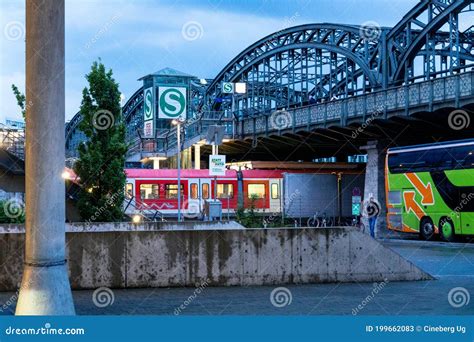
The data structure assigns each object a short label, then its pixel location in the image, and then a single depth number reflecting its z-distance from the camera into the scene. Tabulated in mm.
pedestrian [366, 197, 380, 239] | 30516
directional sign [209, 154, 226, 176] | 26062
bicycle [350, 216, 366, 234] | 36981
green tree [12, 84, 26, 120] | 25641
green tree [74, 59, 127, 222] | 24891
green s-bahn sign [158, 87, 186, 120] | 62625
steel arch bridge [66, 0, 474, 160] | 51406
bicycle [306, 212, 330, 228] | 44575
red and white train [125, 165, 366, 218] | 46906
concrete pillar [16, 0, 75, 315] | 8062
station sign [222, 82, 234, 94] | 67600
